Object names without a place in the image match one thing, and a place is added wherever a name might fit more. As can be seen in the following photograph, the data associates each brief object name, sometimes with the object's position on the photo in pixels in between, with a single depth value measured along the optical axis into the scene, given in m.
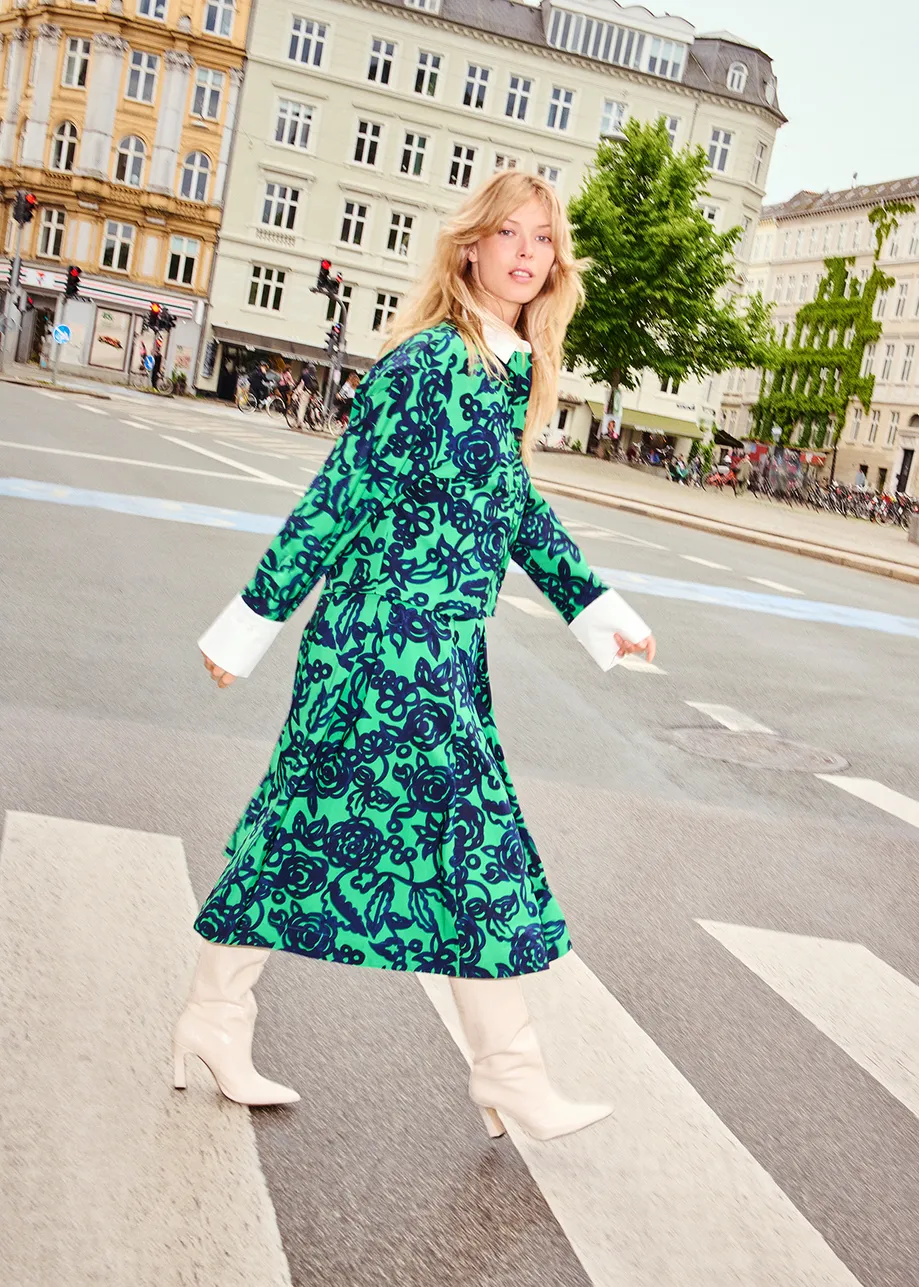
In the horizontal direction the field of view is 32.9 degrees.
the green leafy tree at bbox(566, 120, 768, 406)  48.53
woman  2.99
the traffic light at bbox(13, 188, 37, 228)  38.03
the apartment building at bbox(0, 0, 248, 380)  59.75
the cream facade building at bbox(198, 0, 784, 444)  61.41
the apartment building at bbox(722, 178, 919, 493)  79.12
